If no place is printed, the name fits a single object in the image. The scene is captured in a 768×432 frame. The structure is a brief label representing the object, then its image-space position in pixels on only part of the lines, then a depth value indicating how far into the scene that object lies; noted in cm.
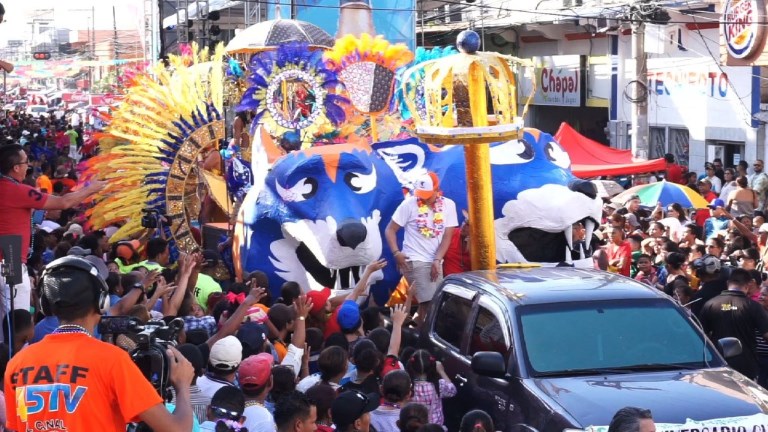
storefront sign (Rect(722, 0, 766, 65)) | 1725
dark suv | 592
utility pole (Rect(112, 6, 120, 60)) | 5640
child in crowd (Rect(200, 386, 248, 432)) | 532
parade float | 951
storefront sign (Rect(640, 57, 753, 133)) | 2359
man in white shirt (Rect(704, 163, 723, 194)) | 1930
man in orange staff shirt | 390
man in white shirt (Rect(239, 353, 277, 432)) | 569
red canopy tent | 1833
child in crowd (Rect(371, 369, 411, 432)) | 620
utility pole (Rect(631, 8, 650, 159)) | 2300
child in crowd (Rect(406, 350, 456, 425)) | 669
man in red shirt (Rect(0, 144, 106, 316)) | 745
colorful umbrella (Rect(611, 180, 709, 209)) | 1603
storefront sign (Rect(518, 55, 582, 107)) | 3177
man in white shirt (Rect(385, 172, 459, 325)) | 989
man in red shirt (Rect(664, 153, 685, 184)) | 2007
